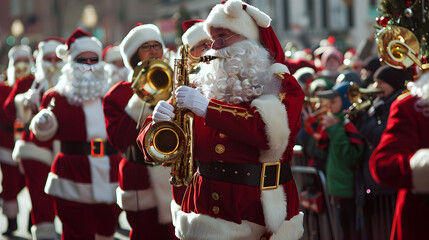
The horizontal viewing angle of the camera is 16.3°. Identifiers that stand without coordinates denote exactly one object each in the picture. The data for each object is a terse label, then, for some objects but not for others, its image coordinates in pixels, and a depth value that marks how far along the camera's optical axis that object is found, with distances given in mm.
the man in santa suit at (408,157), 7066
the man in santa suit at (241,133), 8398
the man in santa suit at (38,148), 16219
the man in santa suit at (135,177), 12008
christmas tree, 10148
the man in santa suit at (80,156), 13430
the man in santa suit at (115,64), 21422
